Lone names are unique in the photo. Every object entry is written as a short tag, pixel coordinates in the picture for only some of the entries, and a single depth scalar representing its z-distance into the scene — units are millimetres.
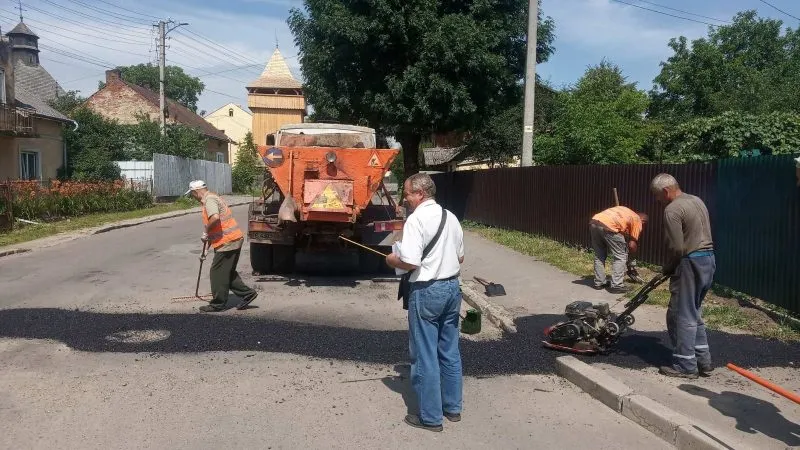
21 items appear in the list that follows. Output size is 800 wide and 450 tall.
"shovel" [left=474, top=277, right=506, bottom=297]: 8684
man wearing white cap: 7762
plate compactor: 6051
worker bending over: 8742
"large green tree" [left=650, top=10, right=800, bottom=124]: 33781
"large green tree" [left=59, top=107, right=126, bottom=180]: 29203
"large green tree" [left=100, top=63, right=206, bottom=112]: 83712
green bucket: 6887
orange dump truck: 9336
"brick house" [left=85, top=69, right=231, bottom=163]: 43812
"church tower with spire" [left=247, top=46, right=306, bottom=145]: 66188
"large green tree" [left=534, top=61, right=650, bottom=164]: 20391
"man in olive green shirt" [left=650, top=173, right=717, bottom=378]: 5379
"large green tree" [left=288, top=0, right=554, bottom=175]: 17453
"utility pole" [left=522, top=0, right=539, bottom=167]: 14992
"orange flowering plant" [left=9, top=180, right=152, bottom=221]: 17859
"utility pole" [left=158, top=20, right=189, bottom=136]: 33562
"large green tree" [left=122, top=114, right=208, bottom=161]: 32500
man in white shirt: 4465
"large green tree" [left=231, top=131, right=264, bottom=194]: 46281
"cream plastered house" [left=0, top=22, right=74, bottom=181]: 24062
